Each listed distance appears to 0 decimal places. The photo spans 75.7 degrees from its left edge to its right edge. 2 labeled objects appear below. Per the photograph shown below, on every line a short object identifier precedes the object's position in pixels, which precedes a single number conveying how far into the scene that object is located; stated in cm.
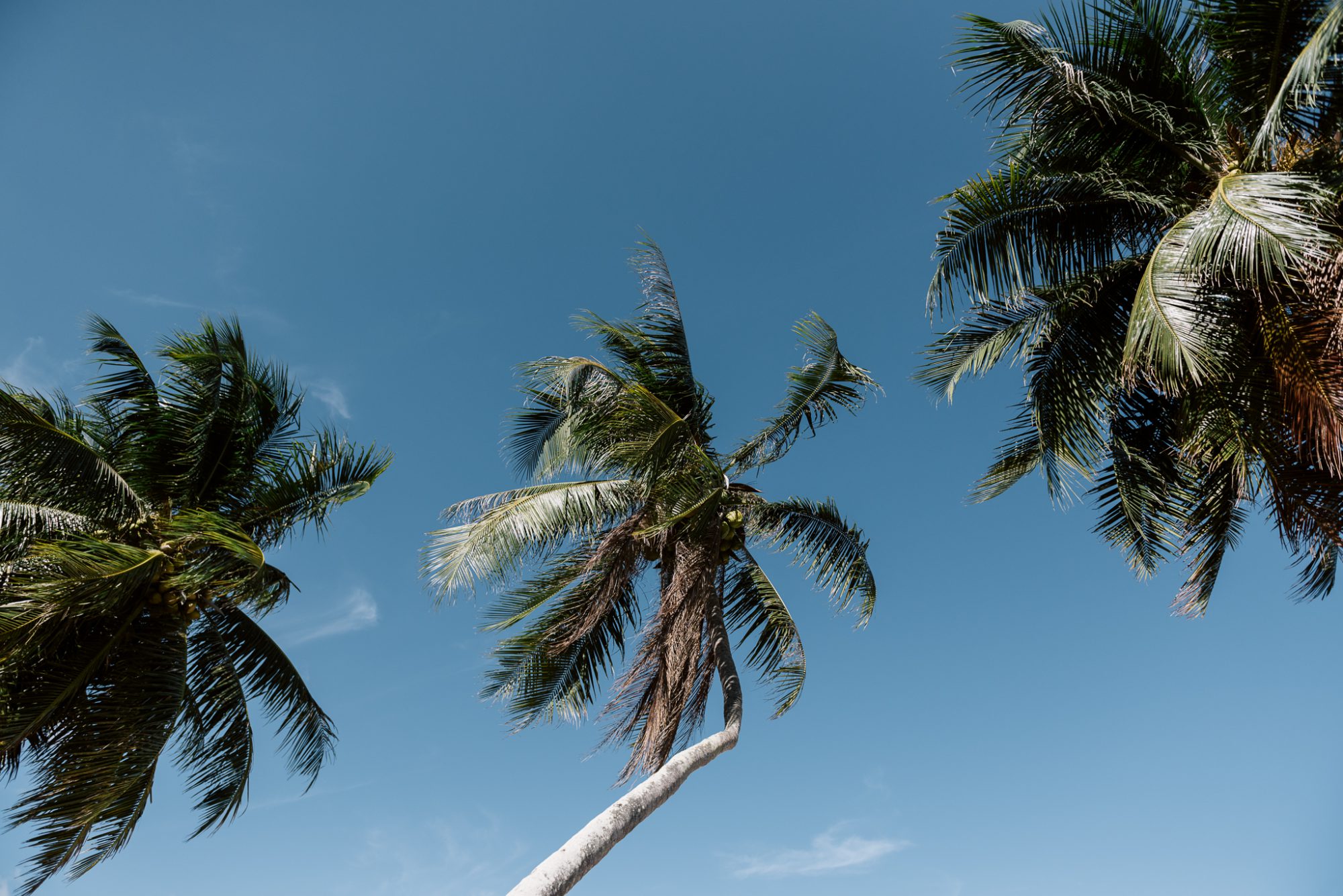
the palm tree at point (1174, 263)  716
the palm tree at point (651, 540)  923
